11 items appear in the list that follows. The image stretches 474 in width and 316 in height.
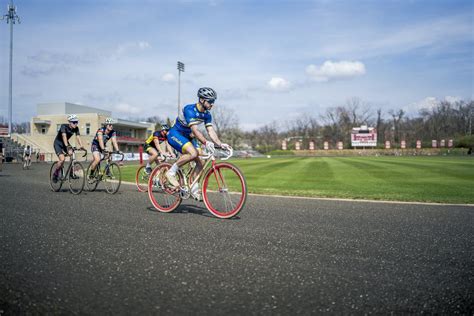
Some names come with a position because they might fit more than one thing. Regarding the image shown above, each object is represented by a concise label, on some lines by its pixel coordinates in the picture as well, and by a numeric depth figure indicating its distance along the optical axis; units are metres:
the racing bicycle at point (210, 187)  6.57
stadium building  64.00
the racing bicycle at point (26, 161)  29.57
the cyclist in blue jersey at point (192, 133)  6.92
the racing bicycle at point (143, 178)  12.27
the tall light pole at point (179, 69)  63.38
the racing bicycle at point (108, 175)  11.15
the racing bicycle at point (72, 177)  10.98
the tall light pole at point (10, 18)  57.81
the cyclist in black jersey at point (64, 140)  11.32
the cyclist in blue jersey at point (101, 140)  11.21
